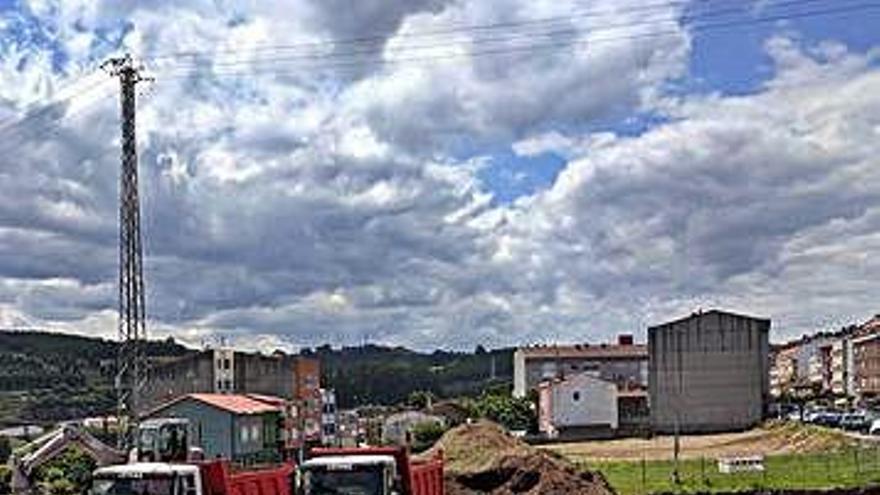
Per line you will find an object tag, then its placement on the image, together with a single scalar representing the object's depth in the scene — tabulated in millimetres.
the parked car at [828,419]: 105850
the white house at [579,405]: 139125
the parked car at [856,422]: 100769
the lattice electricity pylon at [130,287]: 57188
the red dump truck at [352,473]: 28891
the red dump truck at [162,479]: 27297
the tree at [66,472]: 63094
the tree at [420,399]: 150000
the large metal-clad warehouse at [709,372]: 132625
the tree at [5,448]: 106656
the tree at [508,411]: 131875
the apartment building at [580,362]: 187250
